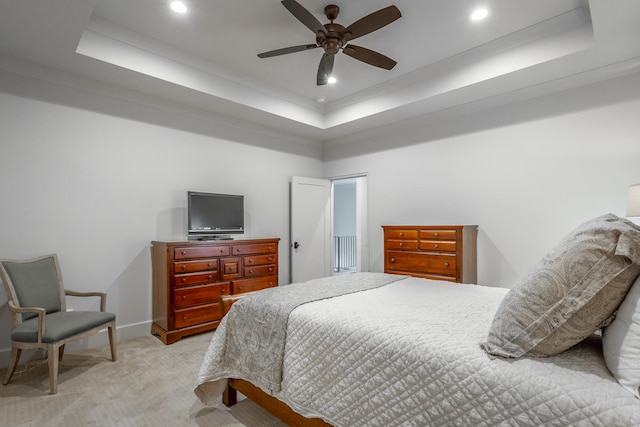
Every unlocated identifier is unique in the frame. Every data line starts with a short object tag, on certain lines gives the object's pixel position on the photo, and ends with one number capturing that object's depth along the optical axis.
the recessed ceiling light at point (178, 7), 2.67
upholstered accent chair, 2.40
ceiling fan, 2.38
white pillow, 0.95
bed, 1.02
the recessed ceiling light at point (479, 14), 2.79
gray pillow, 1.06
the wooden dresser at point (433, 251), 3.70
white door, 5.20
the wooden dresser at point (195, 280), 3.45
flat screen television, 3.87
